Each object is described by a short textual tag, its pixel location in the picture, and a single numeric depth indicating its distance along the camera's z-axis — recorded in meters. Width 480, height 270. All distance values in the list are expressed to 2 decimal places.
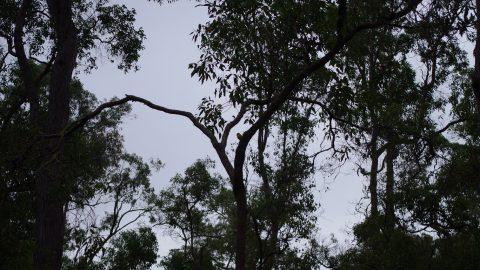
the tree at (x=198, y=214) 22.39
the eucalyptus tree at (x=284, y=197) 17.25
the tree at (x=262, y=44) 8.56
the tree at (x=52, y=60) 9.27
